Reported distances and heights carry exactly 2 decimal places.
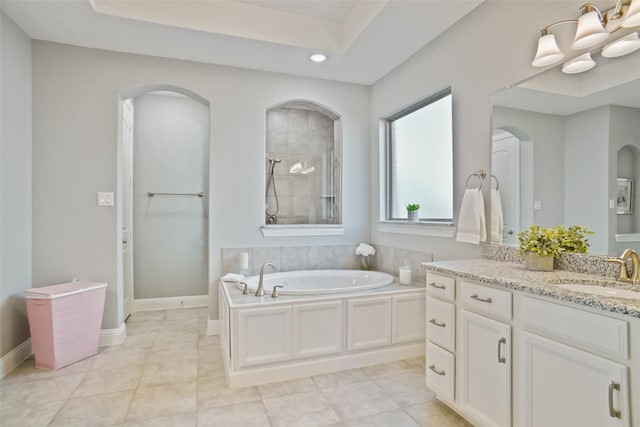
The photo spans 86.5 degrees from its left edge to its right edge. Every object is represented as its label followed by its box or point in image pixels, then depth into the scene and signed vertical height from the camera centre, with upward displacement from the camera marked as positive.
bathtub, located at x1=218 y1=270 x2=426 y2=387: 2.28 -0.85
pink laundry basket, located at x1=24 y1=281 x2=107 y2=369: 2.42 -0.80
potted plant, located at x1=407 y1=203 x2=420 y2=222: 3.12 +0.01
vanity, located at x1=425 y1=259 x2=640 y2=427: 1.11 -0.55
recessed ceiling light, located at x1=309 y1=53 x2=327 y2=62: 3.00 +1.40
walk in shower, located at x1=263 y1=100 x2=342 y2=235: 3.61 +0.51
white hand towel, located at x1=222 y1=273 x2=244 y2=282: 2.94 -0.56
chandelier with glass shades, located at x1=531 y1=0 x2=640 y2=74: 1.47 +0.83
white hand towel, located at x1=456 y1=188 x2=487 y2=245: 2.24 -0.04
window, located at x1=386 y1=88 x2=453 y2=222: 2.87 +0.50
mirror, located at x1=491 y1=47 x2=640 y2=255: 1.53 +0.33
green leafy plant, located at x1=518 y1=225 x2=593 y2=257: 1.71 -0.15
